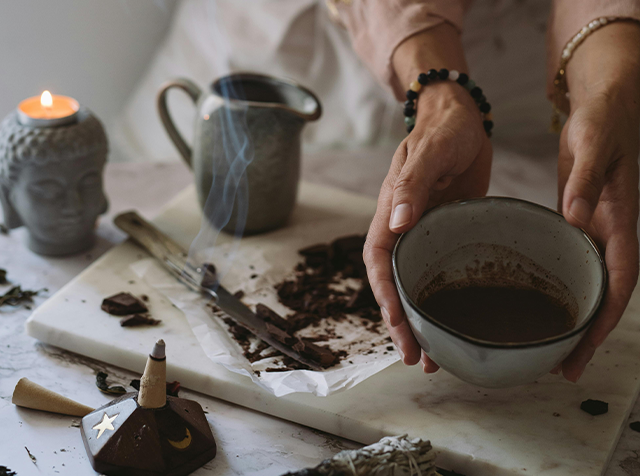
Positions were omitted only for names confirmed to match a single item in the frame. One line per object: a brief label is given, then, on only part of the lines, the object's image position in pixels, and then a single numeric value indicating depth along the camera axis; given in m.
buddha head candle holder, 0.57
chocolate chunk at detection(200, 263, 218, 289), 0.56
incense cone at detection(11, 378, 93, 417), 0.48
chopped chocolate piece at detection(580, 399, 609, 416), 0.48
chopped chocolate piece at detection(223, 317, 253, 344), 0.53
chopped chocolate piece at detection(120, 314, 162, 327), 0.54
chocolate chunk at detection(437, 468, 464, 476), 0.46
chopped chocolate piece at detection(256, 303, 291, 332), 0.54
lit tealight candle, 0.57
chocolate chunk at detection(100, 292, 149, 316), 0.55
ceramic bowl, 0.43
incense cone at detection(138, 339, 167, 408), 0.44
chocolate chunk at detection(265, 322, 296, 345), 0.52
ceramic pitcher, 0.61
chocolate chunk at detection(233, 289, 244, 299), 0.58
